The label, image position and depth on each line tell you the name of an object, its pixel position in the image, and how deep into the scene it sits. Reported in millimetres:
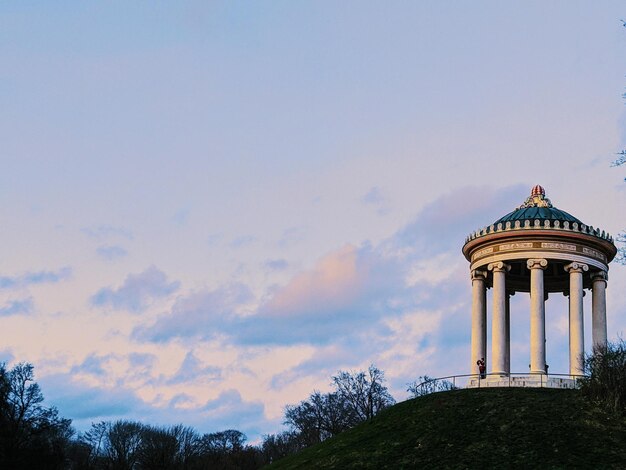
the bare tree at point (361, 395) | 78438
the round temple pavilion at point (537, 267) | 46906
